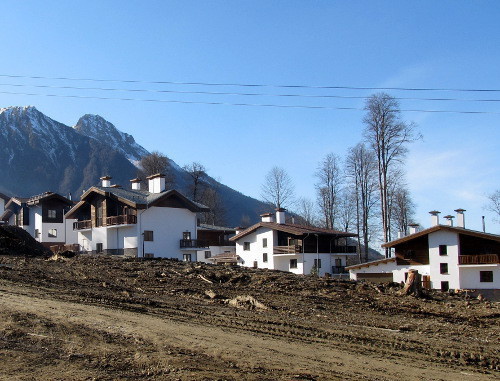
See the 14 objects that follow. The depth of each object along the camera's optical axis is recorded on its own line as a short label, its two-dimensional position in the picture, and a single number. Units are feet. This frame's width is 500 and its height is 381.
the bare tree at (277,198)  231.73
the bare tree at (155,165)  263.29
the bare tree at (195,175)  261.24
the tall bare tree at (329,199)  212.84
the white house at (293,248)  181.57
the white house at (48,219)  211.82
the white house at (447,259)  142.10
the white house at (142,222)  166.30
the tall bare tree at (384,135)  153.58
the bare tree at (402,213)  218.79
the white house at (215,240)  224.53
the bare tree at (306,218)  272.72
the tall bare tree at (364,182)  183.62
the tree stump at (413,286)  78.28
